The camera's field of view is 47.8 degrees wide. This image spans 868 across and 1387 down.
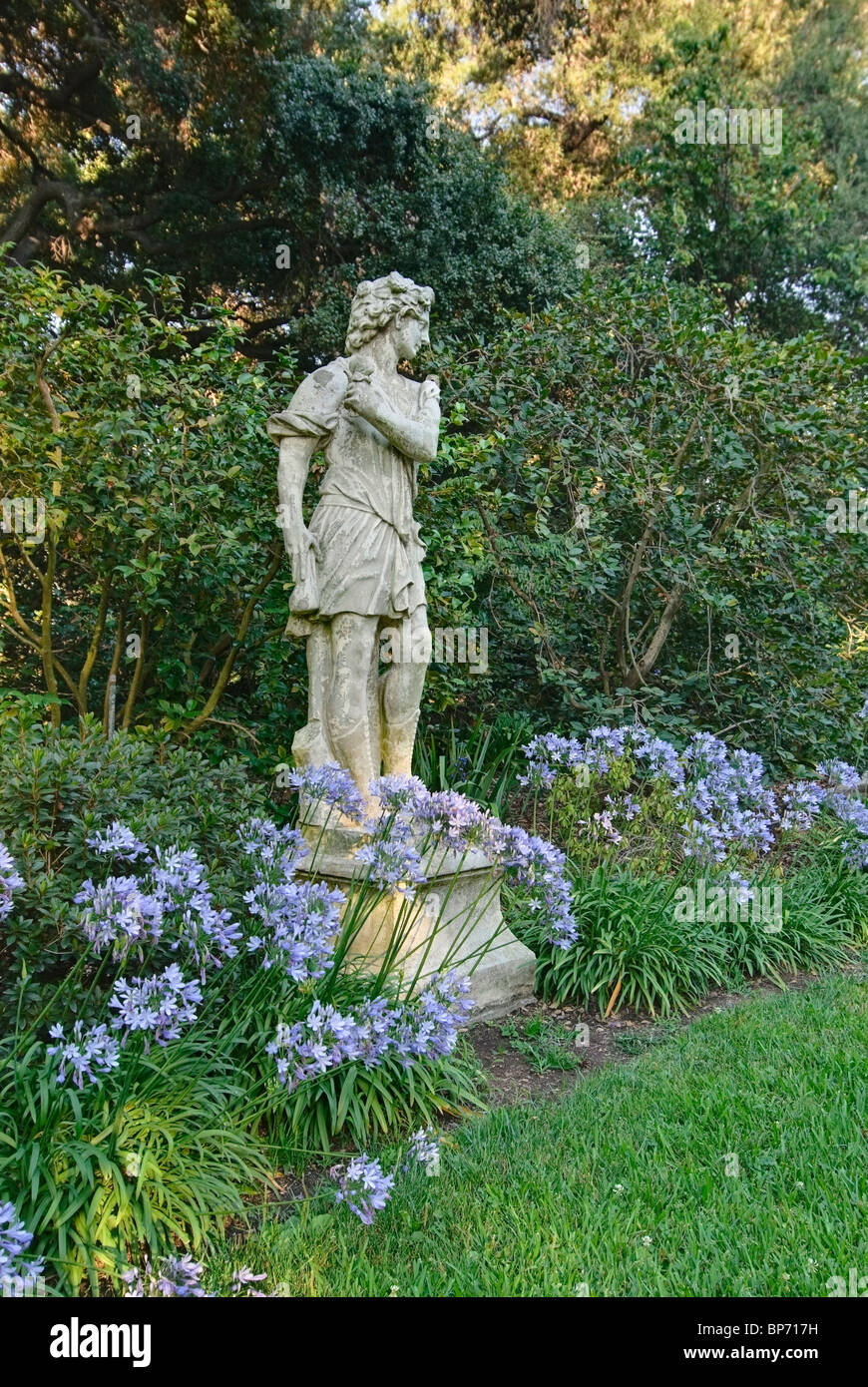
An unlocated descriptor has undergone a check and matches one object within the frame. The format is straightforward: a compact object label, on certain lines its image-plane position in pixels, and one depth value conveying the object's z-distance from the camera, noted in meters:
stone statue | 4.18
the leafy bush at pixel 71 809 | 2.60
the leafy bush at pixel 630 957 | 4.48
